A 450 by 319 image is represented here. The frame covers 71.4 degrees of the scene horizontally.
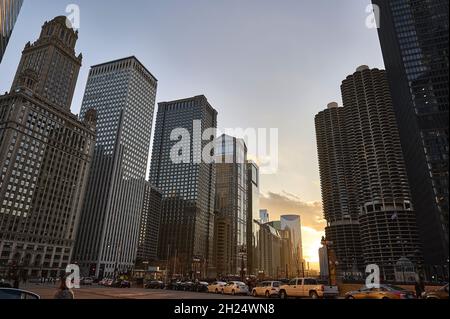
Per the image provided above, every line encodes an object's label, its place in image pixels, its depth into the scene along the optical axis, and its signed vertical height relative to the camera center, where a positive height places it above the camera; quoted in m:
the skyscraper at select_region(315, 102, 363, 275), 195.88 +10.90
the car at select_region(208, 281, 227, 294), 39.05 -1.49
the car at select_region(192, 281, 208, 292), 43.78 -1.73
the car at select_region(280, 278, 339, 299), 25.22 -0.95
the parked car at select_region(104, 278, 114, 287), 58.75 -2.05
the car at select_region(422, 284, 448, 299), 18.78 -0.77
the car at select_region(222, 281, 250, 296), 35.72 -1.46
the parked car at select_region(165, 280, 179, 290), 50.34 -1.92
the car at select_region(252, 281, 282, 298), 30.20 -1.22
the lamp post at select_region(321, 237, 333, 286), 41.54 +4.46
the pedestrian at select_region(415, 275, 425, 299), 24.77 -0.49
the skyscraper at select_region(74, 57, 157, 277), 163.25 +55.43
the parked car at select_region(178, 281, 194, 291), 47.13 -1.78
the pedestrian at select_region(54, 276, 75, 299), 12.23 -0.83
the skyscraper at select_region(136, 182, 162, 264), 193.45 +8.59
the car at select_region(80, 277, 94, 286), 62.78 -2.08
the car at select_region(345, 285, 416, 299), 21.20 -0.90
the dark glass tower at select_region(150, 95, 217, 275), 168.38 +4.73
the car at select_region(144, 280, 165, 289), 51.93 -1.88
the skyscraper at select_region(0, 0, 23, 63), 60.11 +51.63
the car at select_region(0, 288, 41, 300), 11.09 -0.85
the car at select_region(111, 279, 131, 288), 50.62 -1.86
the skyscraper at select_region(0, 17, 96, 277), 116.33 +40.11
